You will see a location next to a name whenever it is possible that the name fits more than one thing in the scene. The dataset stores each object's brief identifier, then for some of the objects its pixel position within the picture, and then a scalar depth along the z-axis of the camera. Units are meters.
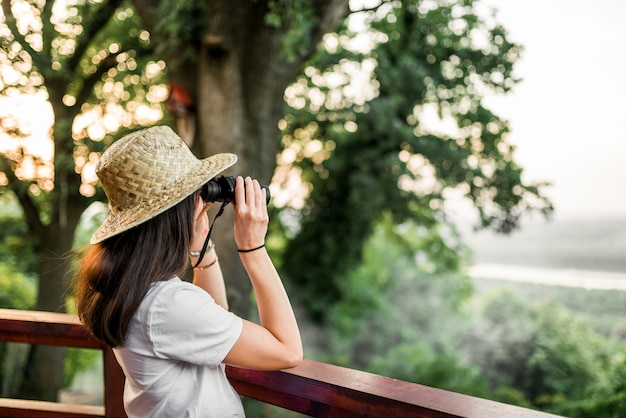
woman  1.16
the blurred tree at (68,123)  6.12
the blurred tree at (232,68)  4.51
